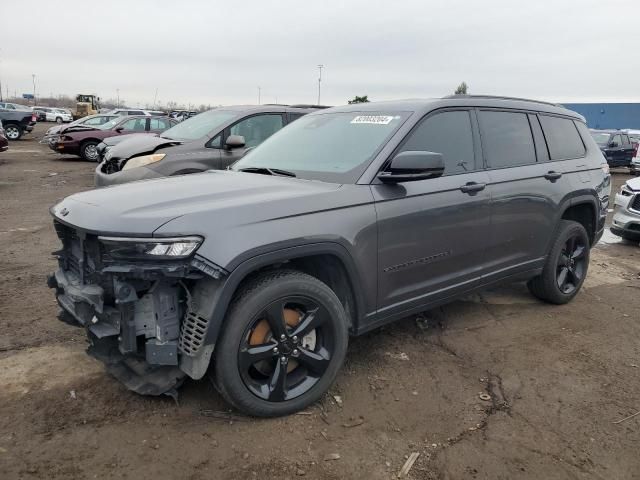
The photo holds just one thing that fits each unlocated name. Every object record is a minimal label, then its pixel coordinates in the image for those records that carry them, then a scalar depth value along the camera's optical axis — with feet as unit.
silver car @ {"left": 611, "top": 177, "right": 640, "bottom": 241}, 25.61
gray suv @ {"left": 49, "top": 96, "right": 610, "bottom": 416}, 8.52
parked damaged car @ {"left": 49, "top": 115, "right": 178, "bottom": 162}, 55.42
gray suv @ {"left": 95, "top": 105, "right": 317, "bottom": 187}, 22.33
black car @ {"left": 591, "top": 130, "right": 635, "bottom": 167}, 64.64
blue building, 141.18
